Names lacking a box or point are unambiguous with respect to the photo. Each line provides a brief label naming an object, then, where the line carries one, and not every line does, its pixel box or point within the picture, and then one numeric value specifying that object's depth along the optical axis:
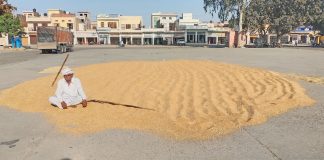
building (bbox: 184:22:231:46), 88.62
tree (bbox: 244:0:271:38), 61.87
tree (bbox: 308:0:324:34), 62.78
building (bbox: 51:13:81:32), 93.12
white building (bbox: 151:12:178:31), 97.27
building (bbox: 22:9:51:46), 88.79
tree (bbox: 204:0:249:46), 61.34
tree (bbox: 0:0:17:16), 49.25
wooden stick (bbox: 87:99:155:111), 8.51
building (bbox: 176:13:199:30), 91.16
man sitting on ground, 8.08
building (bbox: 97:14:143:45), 92.75
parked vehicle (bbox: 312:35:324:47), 77.46
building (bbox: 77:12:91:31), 97.88
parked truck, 39.12
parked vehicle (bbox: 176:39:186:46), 83.16
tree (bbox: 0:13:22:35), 58.14
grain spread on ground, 6.80
